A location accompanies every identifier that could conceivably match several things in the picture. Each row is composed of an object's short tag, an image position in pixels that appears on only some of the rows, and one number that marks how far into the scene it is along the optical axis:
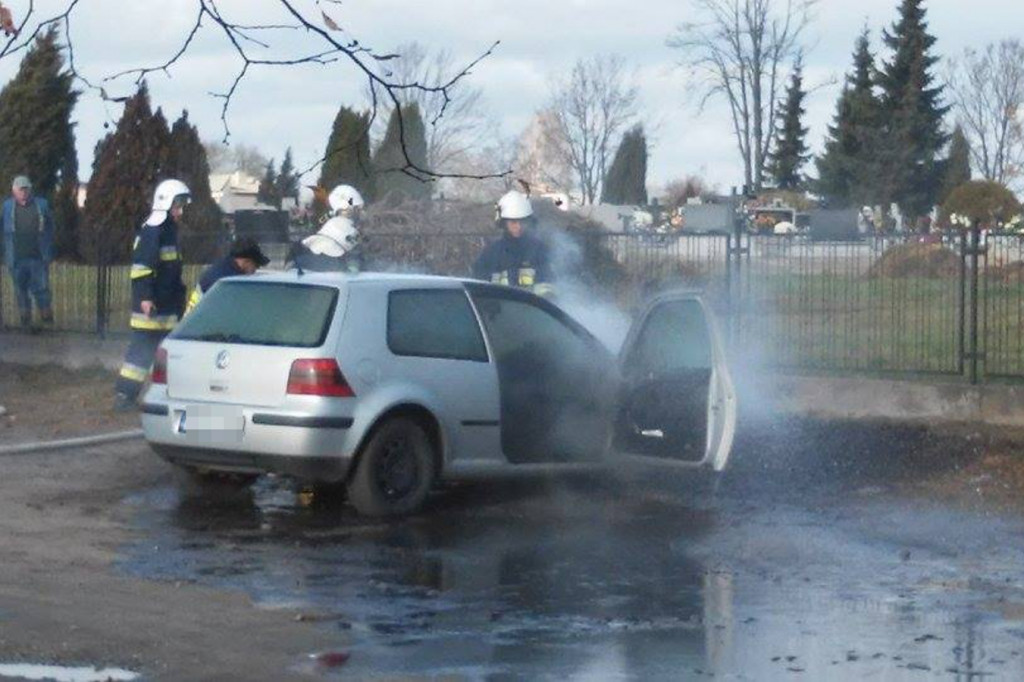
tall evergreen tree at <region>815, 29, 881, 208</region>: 65.12
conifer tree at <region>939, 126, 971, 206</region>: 63.44
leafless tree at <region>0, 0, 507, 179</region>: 5.50
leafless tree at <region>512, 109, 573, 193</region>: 63.97
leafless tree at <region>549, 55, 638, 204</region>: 62.84
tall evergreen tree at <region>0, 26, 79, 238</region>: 37.03
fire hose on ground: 13.76
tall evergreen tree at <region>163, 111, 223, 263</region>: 33.16
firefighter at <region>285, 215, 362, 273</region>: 14.70
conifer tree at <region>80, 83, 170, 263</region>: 37.88
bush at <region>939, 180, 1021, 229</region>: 41.17
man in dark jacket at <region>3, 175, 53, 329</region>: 20.77
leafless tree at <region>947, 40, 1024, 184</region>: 63.34
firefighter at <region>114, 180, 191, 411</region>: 15.40
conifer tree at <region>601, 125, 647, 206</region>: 68.25
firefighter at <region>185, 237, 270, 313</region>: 14.05
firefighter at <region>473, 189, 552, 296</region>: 14.91
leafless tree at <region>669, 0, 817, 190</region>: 47.81
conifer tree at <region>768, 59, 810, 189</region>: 74.00
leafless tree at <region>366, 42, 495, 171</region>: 50.75
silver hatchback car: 11.01
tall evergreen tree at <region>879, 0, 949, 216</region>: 63.94
